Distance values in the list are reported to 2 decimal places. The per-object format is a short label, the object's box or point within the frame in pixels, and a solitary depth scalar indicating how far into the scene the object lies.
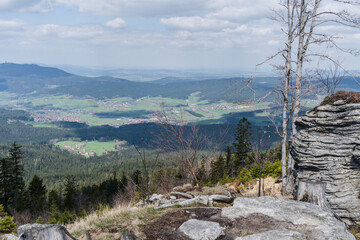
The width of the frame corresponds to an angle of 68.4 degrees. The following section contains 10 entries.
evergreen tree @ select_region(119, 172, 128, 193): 52.88
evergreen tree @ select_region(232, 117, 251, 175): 43.56
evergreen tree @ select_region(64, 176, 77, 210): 46.41
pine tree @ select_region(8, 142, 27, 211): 39.09
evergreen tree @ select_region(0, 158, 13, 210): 38.62
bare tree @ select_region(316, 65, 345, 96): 17.49
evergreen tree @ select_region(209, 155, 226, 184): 35.29
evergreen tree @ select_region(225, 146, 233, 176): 47.12
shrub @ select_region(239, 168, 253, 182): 15.64
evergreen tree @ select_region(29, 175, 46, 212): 42.38
